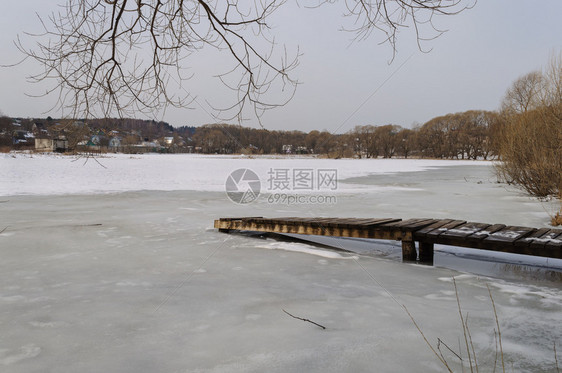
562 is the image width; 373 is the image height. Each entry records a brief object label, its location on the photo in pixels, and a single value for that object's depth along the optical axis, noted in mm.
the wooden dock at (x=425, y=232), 3850
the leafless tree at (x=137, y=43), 4074
